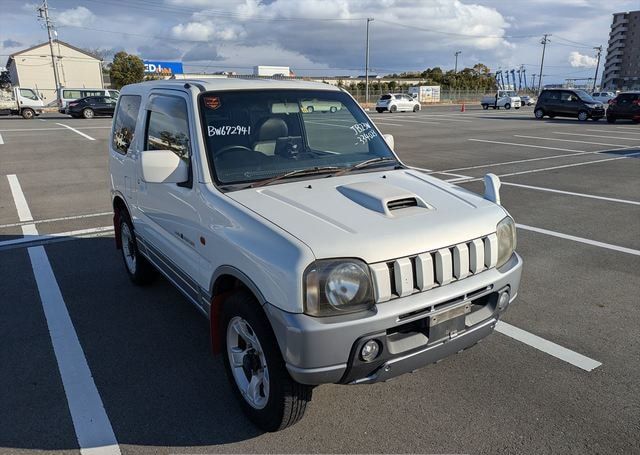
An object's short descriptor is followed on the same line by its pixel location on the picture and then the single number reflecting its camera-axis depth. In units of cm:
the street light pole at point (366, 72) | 5334
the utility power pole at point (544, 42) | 8762
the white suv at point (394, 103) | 3950
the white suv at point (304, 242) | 229
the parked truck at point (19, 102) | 3045
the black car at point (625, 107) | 2557
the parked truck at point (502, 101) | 4709
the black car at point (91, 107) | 2997
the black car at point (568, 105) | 2777
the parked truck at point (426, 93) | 6481
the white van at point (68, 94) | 3438
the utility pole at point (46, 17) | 5456
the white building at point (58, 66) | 7369
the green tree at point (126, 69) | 6431
